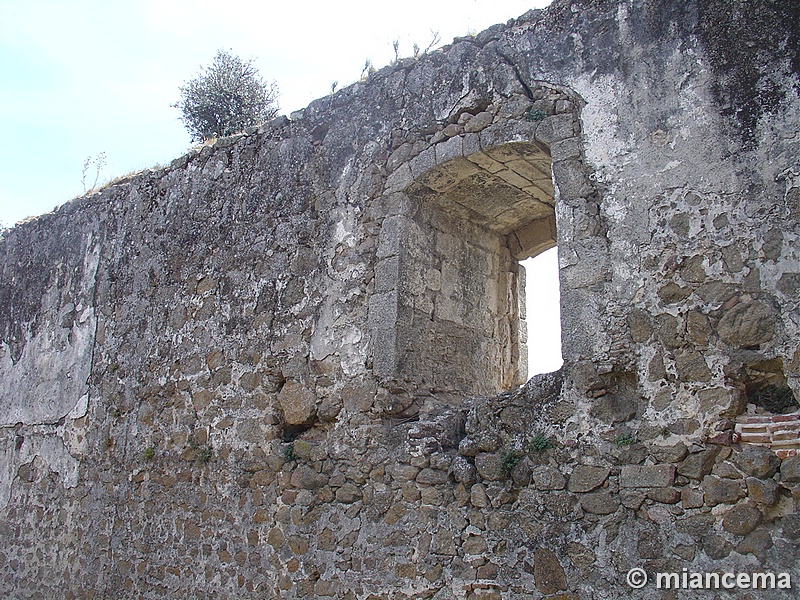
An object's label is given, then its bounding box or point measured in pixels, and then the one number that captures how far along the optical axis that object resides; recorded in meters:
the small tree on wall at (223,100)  11.05
